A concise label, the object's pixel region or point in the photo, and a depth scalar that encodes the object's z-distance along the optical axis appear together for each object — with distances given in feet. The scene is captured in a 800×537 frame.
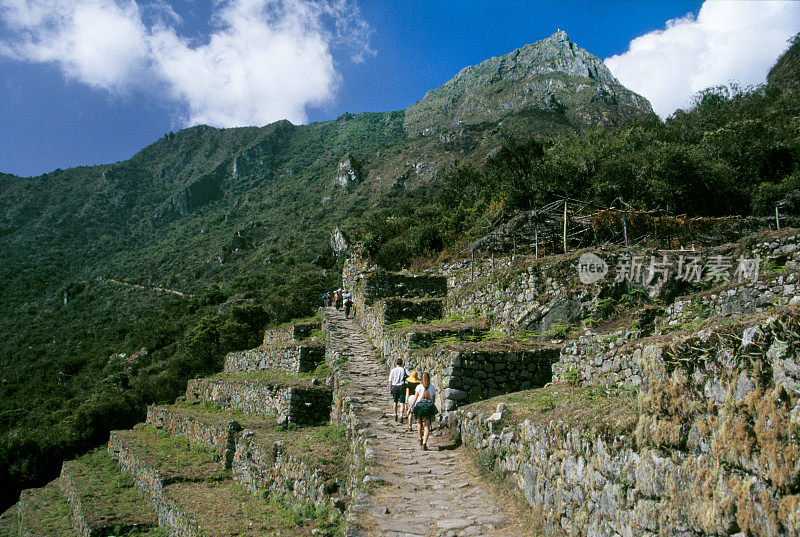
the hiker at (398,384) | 33.04
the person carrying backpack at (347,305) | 79.10
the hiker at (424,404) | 27.86
